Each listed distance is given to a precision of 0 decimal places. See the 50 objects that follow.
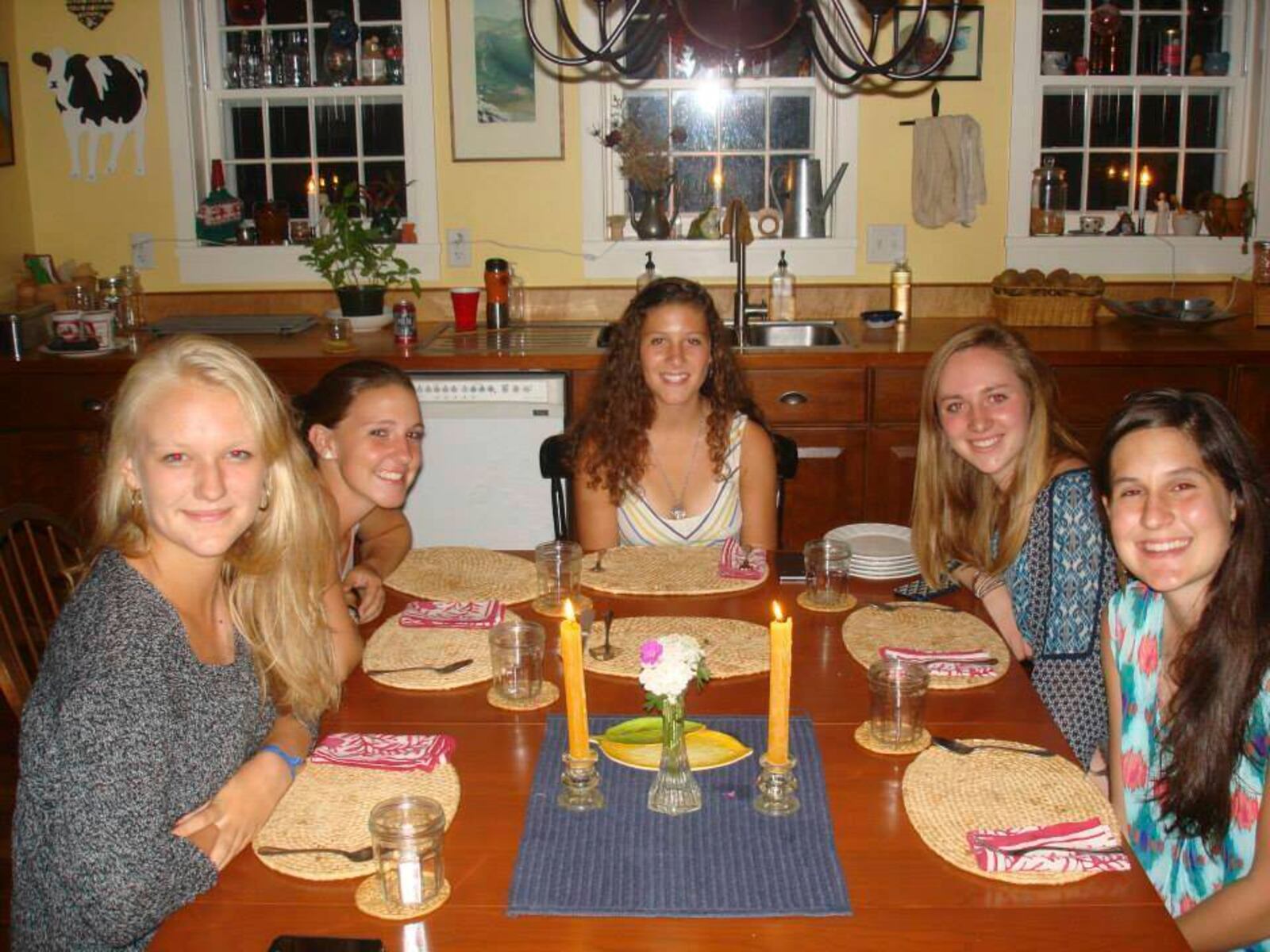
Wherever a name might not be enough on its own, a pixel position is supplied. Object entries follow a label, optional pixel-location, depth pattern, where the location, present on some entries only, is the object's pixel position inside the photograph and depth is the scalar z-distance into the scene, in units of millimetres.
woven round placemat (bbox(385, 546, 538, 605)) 2254
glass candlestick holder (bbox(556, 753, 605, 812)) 1494
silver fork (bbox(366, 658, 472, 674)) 1898
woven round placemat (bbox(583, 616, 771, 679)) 1894
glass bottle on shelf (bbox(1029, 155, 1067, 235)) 4344
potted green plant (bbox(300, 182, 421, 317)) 4238
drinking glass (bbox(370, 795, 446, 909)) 1294
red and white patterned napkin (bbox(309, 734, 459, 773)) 1591
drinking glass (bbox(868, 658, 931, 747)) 1631
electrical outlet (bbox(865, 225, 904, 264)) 4375
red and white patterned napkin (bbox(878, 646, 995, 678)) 1859
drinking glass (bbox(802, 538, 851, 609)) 2166
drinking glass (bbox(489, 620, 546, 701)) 1790
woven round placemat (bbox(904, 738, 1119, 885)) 1421
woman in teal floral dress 1573
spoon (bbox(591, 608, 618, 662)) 1939
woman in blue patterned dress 2092
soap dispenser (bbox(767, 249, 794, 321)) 4348
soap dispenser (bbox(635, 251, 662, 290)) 4324
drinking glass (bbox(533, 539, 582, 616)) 2150
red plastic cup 4262
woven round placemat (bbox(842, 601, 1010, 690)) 1948
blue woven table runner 1312
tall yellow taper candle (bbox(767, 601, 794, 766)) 1391
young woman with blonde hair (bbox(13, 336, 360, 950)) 1359
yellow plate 1596
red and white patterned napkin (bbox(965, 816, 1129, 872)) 1361
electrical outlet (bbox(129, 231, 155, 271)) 4477
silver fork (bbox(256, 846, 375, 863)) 1382
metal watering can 4390
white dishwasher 3859
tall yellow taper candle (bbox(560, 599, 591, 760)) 1401
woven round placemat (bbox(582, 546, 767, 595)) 2252
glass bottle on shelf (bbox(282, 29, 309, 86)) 4461
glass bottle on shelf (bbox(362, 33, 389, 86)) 4387
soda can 4043
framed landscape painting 4223
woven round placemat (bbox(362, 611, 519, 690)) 1870
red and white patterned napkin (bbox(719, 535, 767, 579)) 2305
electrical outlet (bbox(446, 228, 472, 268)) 4426
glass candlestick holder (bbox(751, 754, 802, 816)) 1477
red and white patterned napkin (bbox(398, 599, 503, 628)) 2082
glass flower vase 1492
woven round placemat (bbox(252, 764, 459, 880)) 1379
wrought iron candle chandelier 1570
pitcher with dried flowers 4309
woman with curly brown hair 2750
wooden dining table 1255
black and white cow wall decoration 4352
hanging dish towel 4211
